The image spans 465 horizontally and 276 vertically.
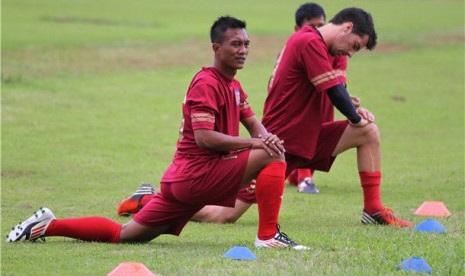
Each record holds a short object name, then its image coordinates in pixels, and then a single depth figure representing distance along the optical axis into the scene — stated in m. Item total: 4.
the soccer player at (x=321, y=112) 18.50
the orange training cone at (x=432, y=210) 20.25
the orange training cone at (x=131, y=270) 12.65
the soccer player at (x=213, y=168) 15.49
